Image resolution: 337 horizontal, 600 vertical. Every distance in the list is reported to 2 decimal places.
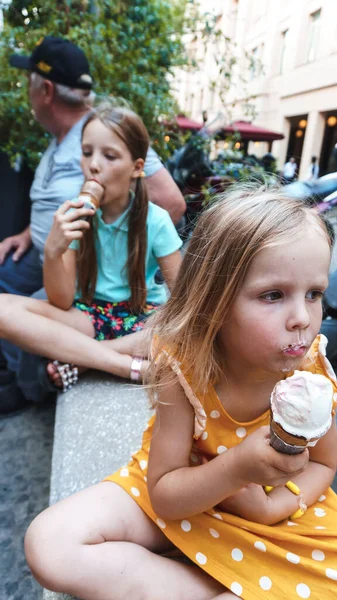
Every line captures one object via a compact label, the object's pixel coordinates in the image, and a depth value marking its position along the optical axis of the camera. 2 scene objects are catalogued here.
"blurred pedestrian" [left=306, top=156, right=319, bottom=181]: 10.20
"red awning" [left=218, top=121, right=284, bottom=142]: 13.82
